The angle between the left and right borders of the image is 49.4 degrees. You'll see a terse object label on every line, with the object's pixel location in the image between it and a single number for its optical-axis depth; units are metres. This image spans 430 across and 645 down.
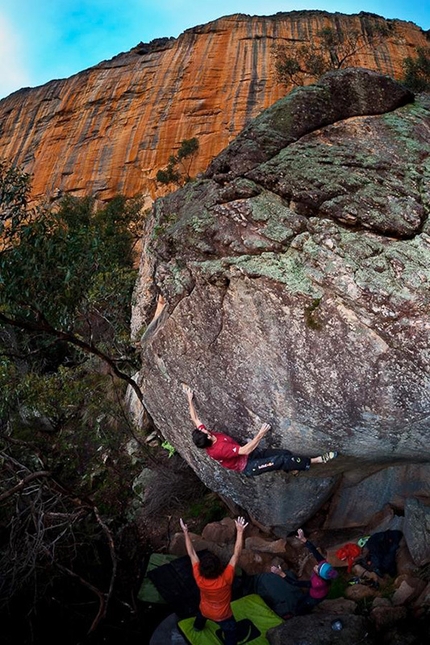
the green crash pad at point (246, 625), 6.38
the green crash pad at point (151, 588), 7.70
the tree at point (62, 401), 7.43
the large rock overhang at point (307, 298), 5.63
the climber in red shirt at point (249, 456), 6.08
